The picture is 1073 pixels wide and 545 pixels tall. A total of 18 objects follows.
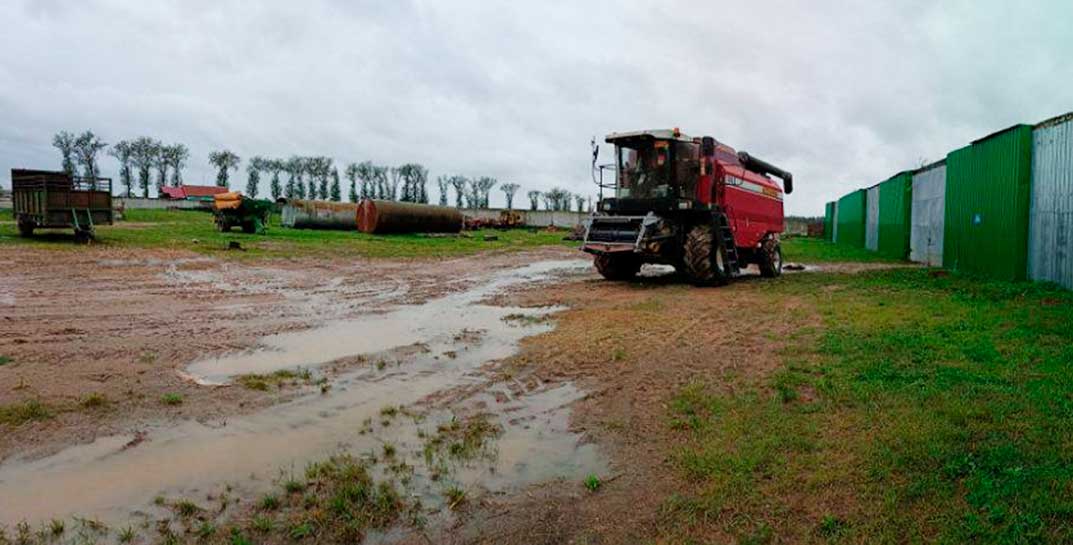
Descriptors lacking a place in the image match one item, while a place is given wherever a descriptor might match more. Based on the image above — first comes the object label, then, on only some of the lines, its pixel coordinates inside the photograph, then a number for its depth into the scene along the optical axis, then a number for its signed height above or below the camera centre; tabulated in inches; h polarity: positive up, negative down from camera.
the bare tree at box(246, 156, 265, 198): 3406.0 +289.3
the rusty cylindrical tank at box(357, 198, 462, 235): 1305.4 +25.2
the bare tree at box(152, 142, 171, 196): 3233.3 +293.2
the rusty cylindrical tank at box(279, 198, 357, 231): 1353.3 +26.8
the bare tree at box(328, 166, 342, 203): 3472.0 +210.5
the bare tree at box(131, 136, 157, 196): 3196.4 +312.7
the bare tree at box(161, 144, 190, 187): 3267.7 +322.9
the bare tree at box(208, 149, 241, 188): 3336.6 +311.2
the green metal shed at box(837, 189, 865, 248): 1449.3 +42.4
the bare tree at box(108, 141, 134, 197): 3169.3 +284.2
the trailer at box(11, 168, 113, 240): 778.2 +23.7
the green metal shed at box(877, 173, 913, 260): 999.6 +36.4
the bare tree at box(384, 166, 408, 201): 3499.0 +224.6
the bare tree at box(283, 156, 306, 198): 3420.3 +274.3
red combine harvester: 565.3 +19.5
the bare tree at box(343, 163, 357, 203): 3464.8 +268.0
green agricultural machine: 1148.5 +24.8
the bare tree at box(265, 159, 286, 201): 3417.8 +282.6
